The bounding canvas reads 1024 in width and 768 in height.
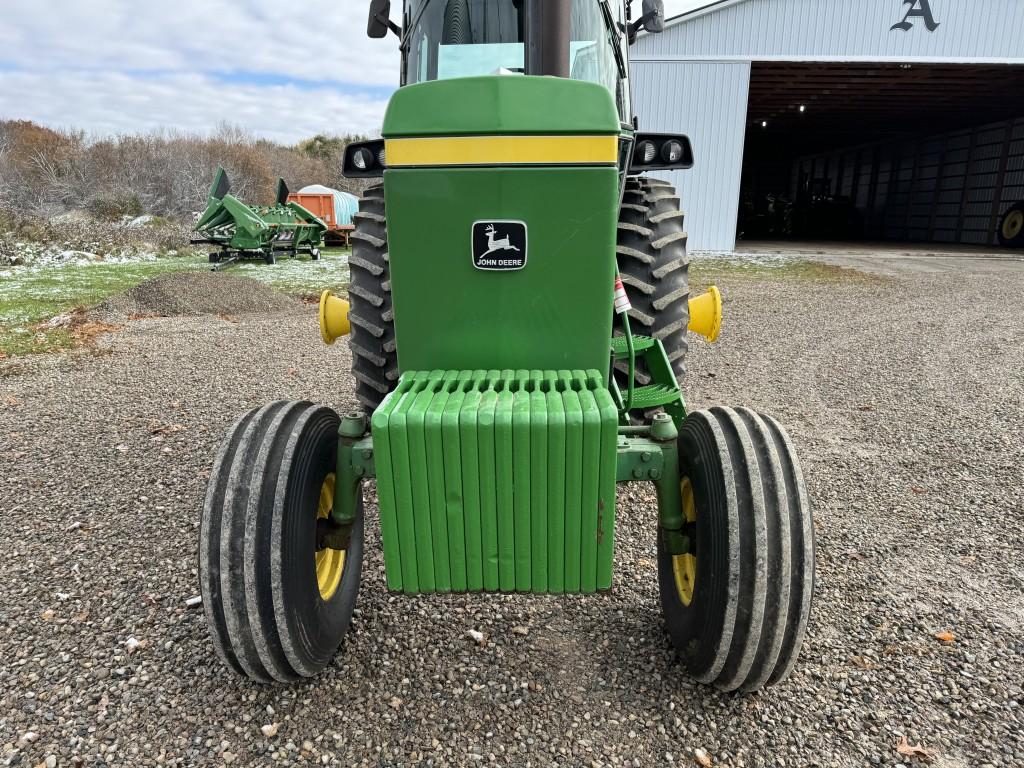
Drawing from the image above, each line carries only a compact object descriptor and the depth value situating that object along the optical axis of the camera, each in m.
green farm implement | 13.87
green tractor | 1.84
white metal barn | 14.61
